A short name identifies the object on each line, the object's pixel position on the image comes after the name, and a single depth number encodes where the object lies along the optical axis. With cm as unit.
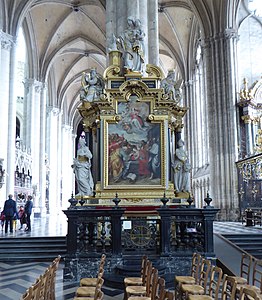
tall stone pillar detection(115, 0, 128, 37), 949
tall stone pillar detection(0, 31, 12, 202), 1383
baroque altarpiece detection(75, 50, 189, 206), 785
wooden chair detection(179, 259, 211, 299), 335
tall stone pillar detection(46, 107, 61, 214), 2364
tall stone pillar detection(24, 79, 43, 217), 1868
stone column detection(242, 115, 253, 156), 1351
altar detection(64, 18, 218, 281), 777
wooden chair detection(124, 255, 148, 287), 377
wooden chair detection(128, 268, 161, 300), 294
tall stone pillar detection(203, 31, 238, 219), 1346
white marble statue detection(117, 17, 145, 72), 826
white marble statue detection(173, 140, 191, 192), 789
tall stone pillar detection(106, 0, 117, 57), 985
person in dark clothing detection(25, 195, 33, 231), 1013
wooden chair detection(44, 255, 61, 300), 327
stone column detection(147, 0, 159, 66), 989
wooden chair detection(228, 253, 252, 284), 375
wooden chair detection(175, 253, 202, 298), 375
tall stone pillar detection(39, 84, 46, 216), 1906
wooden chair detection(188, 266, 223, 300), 305
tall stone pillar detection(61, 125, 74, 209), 2762
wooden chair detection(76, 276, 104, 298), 314
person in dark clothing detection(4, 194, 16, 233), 944
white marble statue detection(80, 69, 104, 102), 833
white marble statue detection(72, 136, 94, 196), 764
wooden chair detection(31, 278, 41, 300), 243
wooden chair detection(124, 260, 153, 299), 335
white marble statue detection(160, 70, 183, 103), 830
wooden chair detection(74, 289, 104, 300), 279
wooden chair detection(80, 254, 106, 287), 373
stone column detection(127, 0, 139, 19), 918
